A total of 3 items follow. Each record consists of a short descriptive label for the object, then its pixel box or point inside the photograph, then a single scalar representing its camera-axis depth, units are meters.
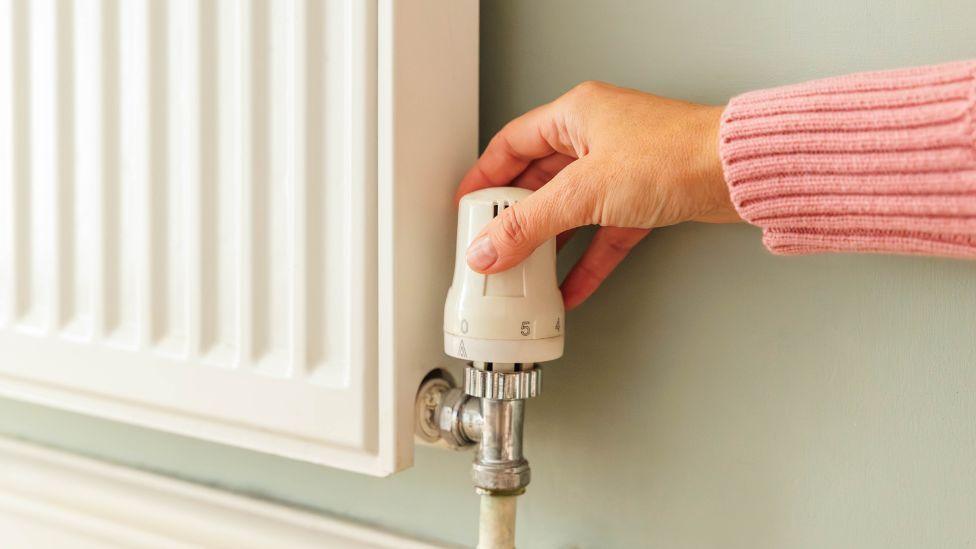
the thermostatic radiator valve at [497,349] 0.52
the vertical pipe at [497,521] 0.55
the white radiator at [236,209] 0.54
